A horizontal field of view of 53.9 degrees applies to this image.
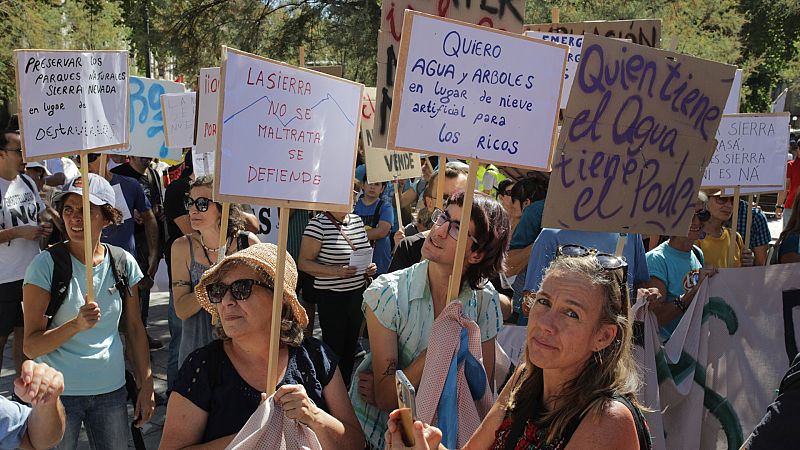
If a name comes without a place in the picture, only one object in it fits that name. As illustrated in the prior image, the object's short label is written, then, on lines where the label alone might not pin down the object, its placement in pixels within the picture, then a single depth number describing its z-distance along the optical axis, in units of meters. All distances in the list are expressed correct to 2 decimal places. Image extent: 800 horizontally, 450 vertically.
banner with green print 4.25
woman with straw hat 2.65
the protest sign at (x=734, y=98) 6.05
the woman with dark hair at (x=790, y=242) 5.10
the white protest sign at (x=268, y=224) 6.88
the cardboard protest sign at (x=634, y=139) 3.44
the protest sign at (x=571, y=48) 5.09
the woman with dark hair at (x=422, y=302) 3.09
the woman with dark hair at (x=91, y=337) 3.56
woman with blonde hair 2.11
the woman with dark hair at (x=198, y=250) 4.30
